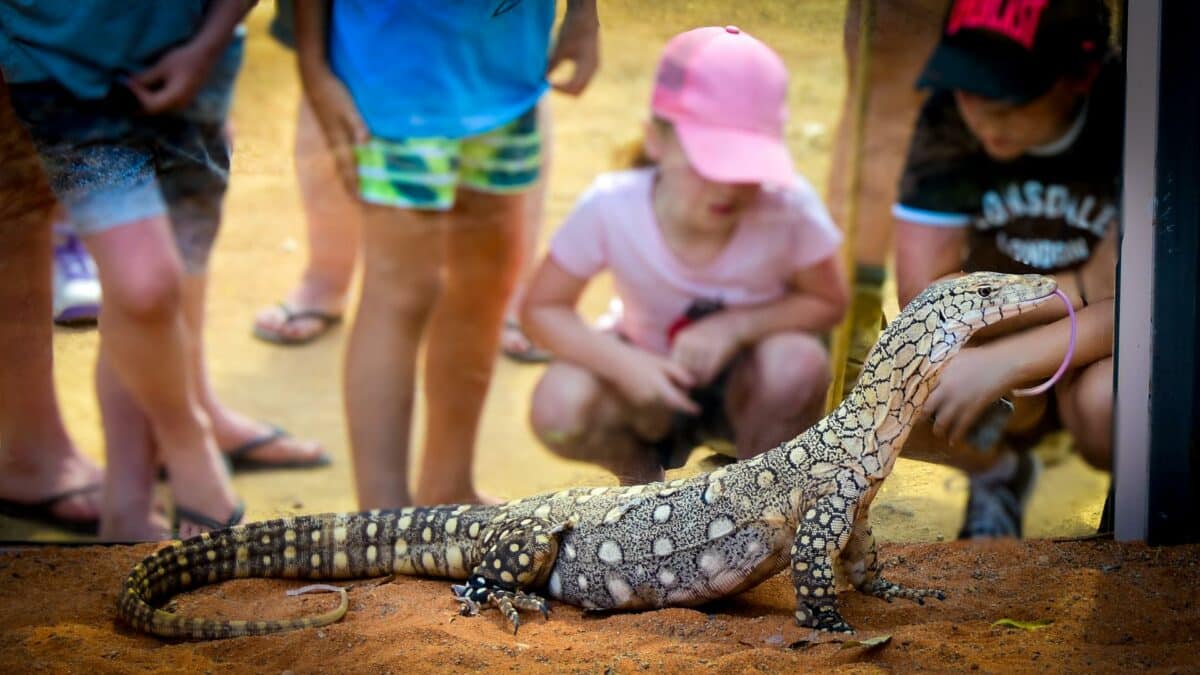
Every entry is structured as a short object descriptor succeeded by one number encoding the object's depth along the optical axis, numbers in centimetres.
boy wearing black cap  485
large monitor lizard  416
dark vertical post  468
